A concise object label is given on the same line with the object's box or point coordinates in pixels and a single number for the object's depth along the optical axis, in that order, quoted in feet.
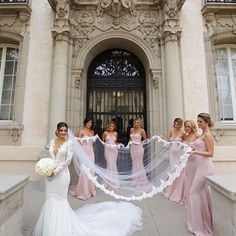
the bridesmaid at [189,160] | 14.82
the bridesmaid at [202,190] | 12.42
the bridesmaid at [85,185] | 18.11
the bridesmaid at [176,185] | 16.44
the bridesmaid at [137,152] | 15.98
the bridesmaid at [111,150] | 16.90
